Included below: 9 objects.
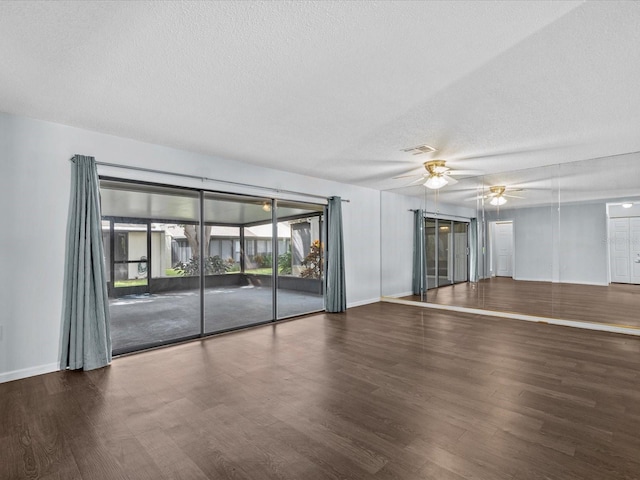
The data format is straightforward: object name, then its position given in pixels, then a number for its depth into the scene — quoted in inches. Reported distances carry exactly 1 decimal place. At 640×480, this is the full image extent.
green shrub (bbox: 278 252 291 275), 241.6
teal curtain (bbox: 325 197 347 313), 238.7
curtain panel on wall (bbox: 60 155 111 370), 130.3
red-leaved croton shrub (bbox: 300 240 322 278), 274.1
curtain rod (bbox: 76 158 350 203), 145.1
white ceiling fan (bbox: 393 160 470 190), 187.2
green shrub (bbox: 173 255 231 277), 199.0
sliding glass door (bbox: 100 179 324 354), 177.0
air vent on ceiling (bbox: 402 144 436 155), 163.6
